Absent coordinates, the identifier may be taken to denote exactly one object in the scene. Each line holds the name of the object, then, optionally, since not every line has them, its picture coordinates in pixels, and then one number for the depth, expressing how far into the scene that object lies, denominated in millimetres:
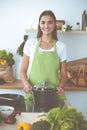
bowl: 1496
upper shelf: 3274
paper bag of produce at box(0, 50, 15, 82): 3223
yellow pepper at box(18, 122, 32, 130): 1261
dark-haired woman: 2193
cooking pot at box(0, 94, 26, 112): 1741
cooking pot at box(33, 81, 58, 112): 1694
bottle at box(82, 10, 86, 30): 3353
